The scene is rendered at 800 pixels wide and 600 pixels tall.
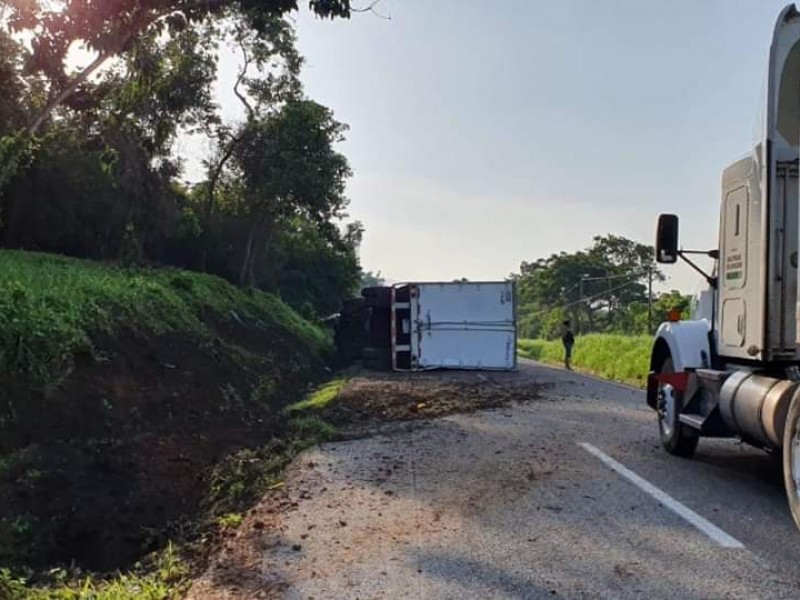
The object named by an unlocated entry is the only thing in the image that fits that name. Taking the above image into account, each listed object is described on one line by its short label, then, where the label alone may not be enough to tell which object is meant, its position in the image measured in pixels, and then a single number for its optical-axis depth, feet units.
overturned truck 69.15
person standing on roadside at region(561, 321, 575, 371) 100.58
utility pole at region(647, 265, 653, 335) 120.57
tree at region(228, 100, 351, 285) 95.45
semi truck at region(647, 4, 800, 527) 21.29
